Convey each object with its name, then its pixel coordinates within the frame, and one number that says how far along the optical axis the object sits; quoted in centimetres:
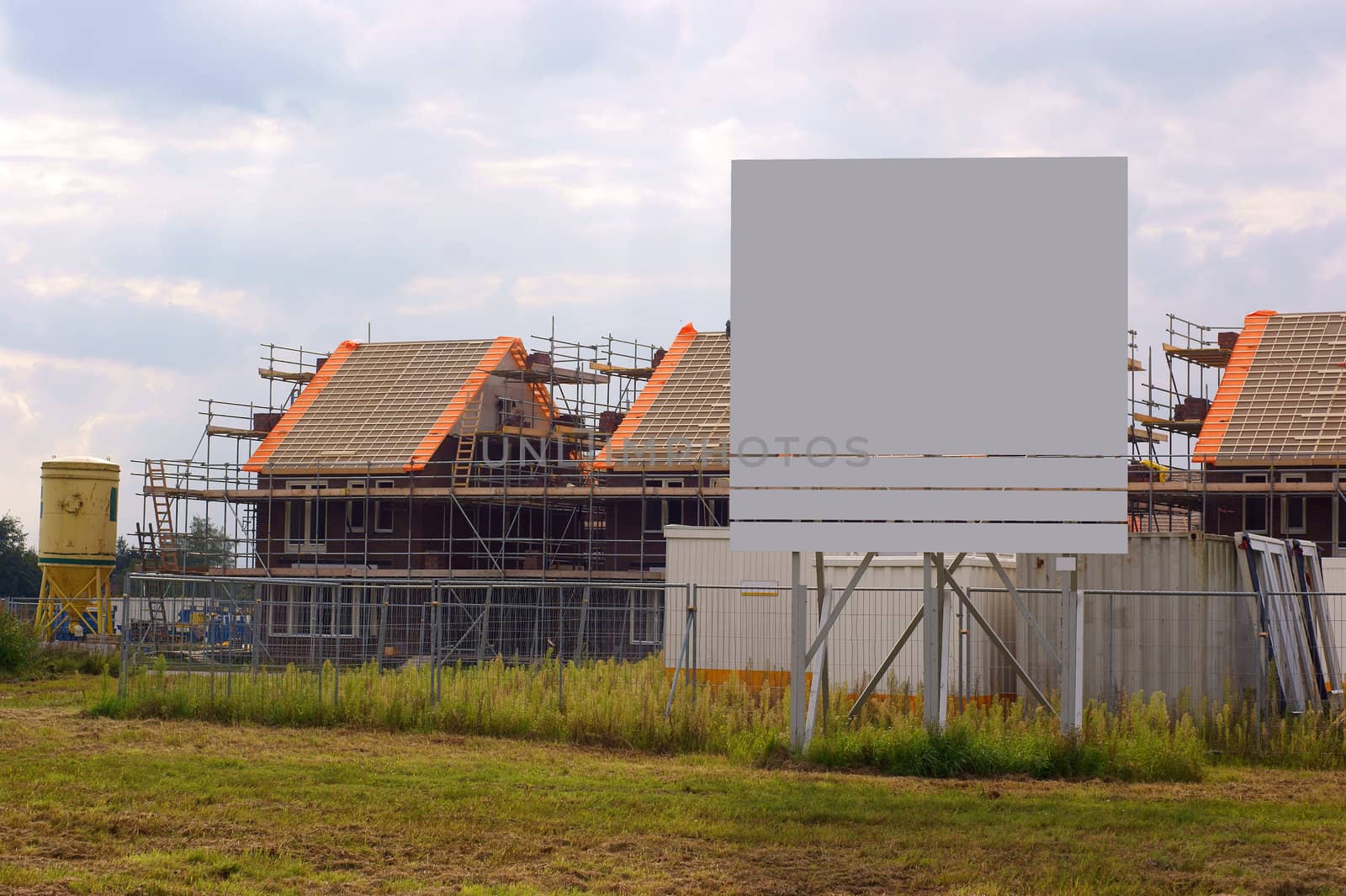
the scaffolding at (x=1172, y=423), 4062
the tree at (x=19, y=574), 8912
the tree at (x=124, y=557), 10254
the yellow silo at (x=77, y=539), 4431
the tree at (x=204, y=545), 4556
